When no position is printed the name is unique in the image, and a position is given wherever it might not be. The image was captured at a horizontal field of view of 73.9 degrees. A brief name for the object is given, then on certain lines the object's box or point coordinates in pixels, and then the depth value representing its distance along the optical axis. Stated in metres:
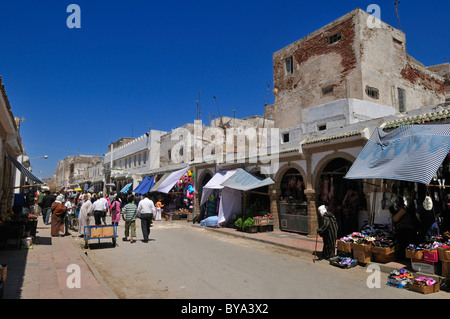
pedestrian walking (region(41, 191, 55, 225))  13.38
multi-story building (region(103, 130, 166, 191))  27.59
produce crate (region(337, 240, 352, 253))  7.49
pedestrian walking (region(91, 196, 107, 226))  11.03
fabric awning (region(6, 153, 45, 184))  9.43
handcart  8.80
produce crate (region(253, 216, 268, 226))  12.37
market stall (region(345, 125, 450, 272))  6.07
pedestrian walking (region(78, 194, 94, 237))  10.73
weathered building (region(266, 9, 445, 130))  16.55
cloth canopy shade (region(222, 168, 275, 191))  12.55
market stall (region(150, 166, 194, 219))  18.33
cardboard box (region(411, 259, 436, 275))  5.79
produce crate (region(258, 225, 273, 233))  12.38
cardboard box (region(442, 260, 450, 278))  5.50
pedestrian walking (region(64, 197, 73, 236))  11.81
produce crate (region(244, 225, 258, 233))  12.18
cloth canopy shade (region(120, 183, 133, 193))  26.12
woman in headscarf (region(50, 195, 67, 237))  10.70
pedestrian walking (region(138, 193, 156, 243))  9.91
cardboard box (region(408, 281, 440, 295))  5.19
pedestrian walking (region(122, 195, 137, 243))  9.91
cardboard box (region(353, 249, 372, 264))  7.08
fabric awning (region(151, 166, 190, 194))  18.08
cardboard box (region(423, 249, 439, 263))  5.74
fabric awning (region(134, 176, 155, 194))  21.70
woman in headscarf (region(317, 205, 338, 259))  7.68
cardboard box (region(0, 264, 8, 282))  4.16
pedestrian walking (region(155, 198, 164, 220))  18.20
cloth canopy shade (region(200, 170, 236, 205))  14.65
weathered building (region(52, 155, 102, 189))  51.91
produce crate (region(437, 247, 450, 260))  5.54
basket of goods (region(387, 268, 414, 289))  5.53
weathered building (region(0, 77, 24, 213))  7.41
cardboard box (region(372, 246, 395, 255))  6.85
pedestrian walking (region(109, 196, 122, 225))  11.43
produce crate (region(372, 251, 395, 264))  6.92
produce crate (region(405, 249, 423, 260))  5.98
